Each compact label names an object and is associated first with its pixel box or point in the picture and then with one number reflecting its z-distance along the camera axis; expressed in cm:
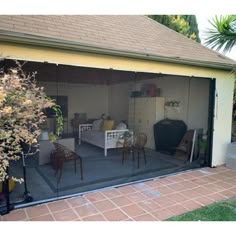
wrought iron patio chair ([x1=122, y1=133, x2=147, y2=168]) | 600
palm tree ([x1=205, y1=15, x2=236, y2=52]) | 521
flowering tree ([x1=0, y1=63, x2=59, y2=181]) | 237
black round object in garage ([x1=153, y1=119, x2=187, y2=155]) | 732
